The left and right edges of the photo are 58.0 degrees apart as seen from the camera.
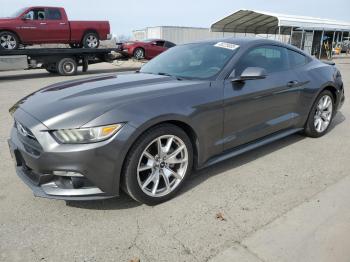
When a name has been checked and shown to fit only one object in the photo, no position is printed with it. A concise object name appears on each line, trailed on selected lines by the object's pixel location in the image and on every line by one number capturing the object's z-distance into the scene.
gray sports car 2.48
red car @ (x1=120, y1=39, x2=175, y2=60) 17.55
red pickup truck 11.67
